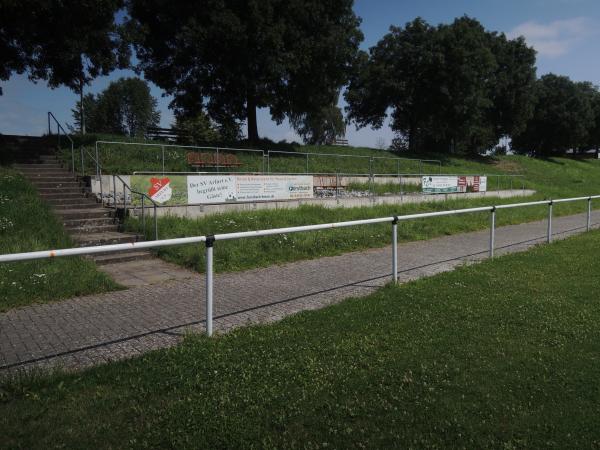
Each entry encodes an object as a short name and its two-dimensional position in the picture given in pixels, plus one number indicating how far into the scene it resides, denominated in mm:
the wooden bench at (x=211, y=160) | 20020
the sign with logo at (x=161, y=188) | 13703
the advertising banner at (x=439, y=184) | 23734
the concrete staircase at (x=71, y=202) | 10570
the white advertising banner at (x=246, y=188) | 14711
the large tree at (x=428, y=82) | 42312
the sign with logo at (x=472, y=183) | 25875
